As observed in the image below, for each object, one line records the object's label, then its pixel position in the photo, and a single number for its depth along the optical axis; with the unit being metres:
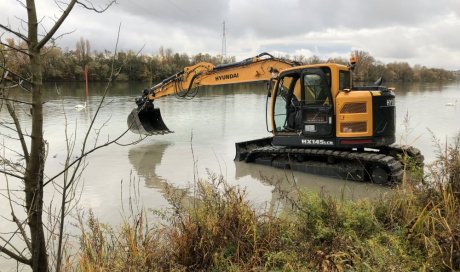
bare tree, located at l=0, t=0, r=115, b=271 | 2.13
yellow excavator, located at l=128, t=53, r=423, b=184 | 8.27
